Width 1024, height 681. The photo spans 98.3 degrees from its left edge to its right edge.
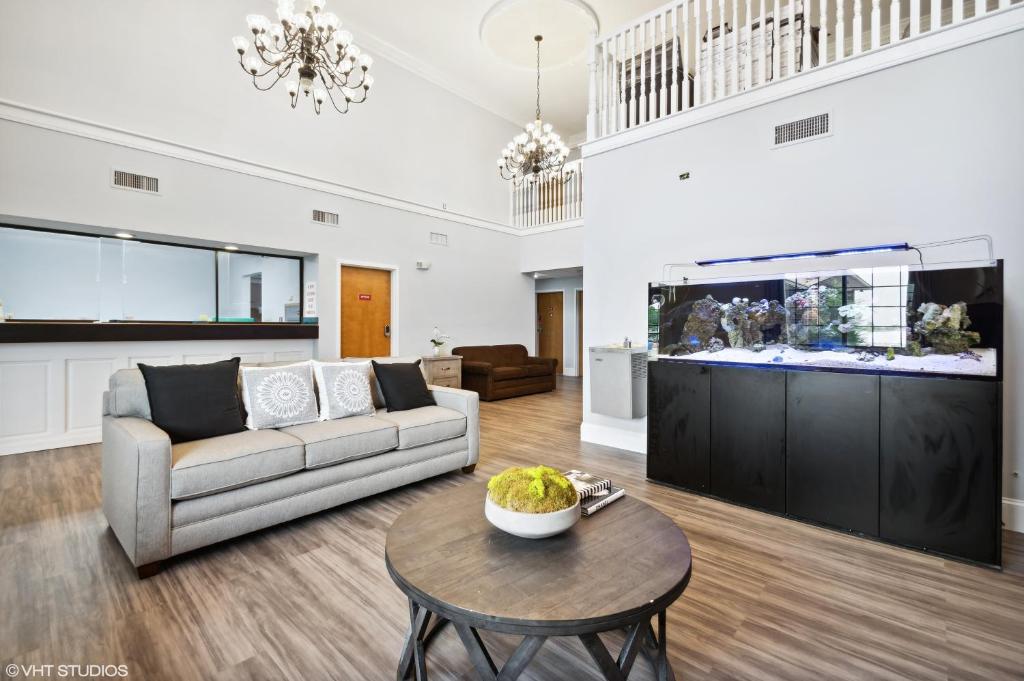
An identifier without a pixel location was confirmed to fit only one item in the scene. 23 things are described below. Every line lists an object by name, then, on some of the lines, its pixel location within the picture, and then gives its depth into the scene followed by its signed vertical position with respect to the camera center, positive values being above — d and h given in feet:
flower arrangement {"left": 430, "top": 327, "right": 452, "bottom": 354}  23.57 -0.23
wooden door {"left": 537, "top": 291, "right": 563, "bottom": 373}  33.76 +0.82
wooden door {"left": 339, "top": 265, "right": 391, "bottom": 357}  20.89 +1.14
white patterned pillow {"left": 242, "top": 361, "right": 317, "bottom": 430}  9.28 -1.33
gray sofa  6.70 -2.44
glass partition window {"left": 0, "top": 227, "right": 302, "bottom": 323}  14.08 +2.00
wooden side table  21.70 -1.73
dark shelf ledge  13.05 +0.15
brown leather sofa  23.18 -1.99
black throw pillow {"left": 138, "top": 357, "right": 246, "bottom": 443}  8.11 -1.23
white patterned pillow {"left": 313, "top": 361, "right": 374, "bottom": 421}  10.21 -1.28
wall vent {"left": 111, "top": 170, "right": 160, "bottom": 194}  14.47 +5.13
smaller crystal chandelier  20.11 +8.45
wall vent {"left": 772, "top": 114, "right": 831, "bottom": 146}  10.50 +5.01
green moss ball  4.56 -1.65
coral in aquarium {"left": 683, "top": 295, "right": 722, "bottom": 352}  9.94 +0.28
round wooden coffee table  3.65 -2.25
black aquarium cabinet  7.26 -2.17
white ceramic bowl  4.51 -1.93
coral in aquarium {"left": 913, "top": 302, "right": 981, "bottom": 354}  7.25 +0.10
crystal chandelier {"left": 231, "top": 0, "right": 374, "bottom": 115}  11.51 +8.06
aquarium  7.20 +0.30
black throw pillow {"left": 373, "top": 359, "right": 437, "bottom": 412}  11.28 -1.34
